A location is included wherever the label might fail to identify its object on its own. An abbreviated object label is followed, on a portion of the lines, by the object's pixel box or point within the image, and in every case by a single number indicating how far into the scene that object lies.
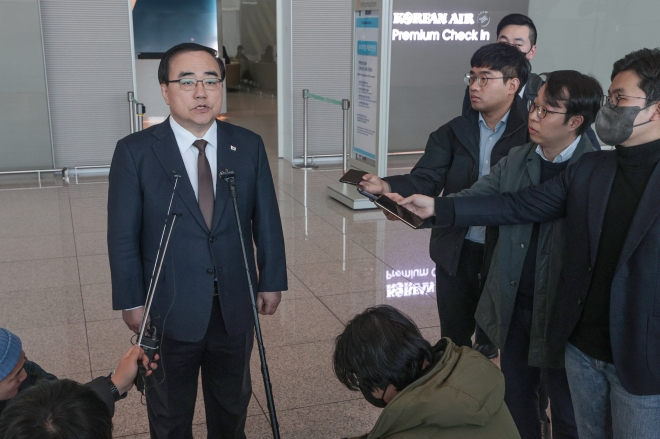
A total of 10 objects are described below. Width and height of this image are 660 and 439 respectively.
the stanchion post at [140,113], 8.52
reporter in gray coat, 2.45
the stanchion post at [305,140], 9.52
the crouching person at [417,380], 1.59
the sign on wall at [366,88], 7.14
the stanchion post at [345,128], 8.10
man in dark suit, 2.53
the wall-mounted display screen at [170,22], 16.16
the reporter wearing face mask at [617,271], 1.97
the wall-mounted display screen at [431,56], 9.53
